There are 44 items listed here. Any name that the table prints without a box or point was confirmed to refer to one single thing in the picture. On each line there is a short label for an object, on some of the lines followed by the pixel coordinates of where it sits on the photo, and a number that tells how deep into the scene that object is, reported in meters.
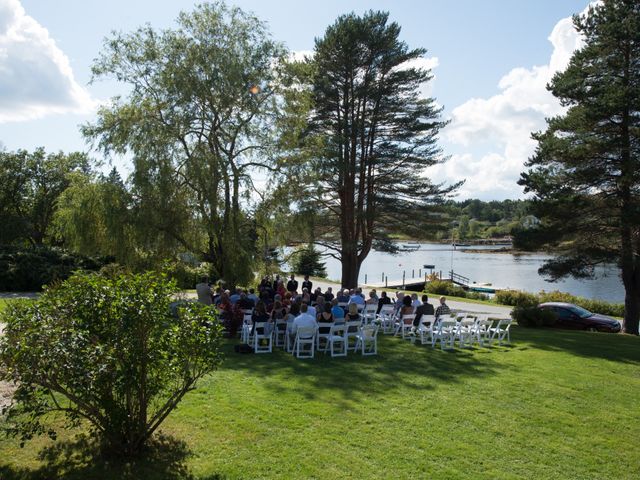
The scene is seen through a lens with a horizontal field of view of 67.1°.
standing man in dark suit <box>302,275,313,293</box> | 17.51
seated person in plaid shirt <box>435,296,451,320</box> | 14.60
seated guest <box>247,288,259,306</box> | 13.79
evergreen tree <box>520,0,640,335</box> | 18.62
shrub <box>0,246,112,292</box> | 24.95
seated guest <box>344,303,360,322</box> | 12.64
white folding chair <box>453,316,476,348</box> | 13.06
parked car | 20.67
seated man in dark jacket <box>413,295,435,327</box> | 13.91
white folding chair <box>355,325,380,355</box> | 11.50
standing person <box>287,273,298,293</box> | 18.58
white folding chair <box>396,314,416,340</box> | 14.12
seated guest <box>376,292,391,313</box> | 15.97
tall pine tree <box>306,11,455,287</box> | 27.55
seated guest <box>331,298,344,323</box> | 12.97
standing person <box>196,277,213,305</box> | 14.02
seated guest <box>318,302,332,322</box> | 12.17
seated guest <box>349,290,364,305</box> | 14.94
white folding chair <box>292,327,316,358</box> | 10.98
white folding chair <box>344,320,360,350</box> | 11.61
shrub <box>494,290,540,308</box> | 28.56
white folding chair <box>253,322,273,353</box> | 11.38
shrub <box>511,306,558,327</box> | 20.12
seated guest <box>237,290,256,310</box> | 13.45
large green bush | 4.84
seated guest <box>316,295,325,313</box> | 13.16
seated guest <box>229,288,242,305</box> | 14.11
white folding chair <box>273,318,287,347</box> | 12.14
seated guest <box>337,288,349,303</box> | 15.55
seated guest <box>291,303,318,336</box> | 11.10
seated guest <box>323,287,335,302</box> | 15.18
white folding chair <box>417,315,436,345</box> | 12.98
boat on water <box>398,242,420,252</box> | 30.00
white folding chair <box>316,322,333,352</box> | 11.62
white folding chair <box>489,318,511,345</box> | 13.74
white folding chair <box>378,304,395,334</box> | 15.33
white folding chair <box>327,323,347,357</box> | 11.44
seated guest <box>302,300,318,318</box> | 12.34
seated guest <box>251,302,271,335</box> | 11.62
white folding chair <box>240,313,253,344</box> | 12.16
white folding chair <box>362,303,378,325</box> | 14.90
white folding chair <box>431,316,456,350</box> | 12.58
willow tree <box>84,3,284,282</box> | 18.22
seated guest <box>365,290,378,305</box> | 16.24
